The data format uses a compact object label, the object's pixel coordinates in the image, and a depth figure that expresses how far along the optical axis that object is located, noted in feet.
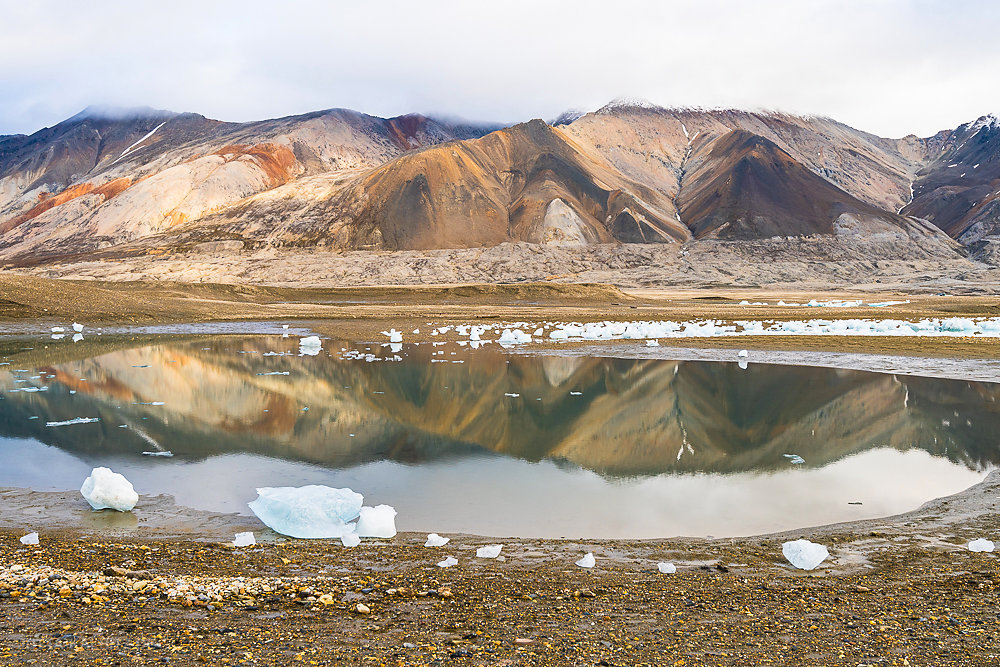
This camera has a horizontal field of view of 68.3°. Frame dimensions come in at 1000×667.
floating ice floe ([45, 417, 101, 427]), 54.70
